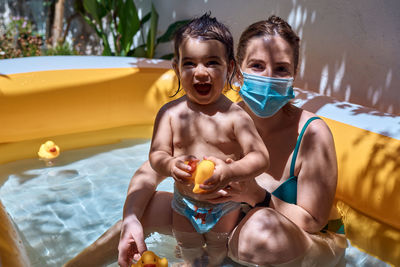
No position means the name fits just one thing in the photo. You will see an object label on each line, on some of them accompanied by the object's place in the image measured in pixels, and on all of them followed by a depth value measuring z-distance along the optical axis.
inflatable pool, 2.48
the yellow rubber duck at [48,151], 3.46
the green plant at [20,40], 6.95
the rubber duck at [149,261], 1.78
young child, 1.87
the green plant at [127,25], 5.86
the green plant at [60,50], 7.11
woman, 1.95
